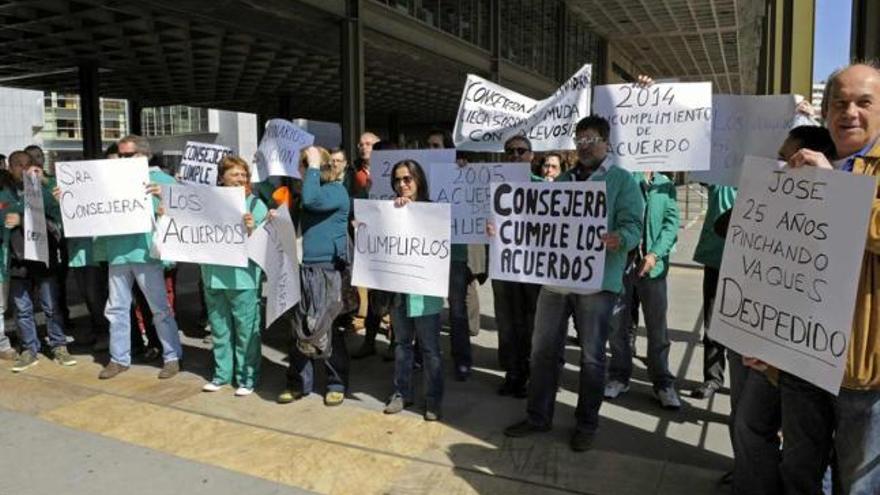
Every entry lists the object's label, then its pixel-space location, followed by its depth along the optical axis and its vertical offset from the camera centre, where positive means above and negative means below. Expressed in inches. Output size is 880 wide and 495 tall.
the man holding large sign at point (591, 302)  160.4 -29.0
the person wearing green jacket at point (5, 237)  238.1 -20.0
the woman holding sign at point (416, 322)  185.3 -38.1
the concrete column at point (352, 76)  452.1 +63.3
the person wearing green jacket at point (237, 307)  206.1 -37.8
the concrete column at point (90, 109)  682.2 +64.9
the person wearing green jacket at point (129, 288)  223.1 -35.1
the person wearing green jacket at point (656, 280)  193.8 -28.6
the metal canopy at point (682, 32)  861.8 +201.5
